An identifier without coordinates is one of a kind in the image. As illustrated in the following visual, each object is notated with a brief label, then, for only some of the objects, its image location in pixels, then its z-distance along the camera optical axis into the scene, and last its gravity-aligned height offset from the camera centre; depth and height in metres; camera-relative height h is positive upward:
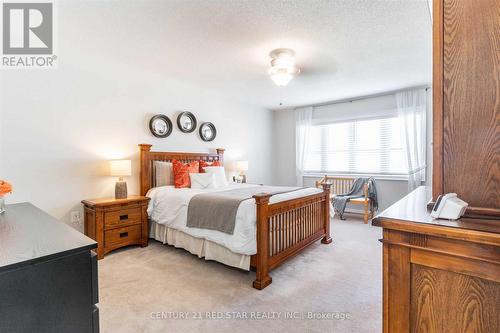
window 4.77 +0.35
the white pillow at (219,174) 3.82 -0.14
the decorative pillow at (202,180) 3.56 -0.21
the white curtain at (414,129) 4.40 +0.64
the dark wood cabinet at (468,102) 0.81 +0.21
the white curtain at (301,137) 5.75 +0.65
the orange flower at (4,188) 1.43 -0.13
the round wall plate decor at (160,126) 3.76 +0.62
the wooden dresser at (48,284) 0.74 -0.38
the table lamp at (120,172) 3.11 -0.07
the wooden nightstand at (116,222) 2.83 -0.67
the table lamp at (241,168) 4.88 -0.05
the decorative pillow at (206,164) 4.00 +0.02
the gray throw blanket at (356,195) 4.65 -0.60
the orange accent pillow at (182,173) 3.57 -0.11
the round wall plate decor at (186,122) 4.14 +0.75
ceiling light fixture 2.90 +1.19
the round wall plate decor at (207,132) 4.50 +0.63
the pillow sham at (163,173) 3.63 -0.11
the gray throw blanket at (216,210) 2.37 -0.45
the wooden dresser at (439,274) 0.71 -0.34
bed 2.23 -0.66
